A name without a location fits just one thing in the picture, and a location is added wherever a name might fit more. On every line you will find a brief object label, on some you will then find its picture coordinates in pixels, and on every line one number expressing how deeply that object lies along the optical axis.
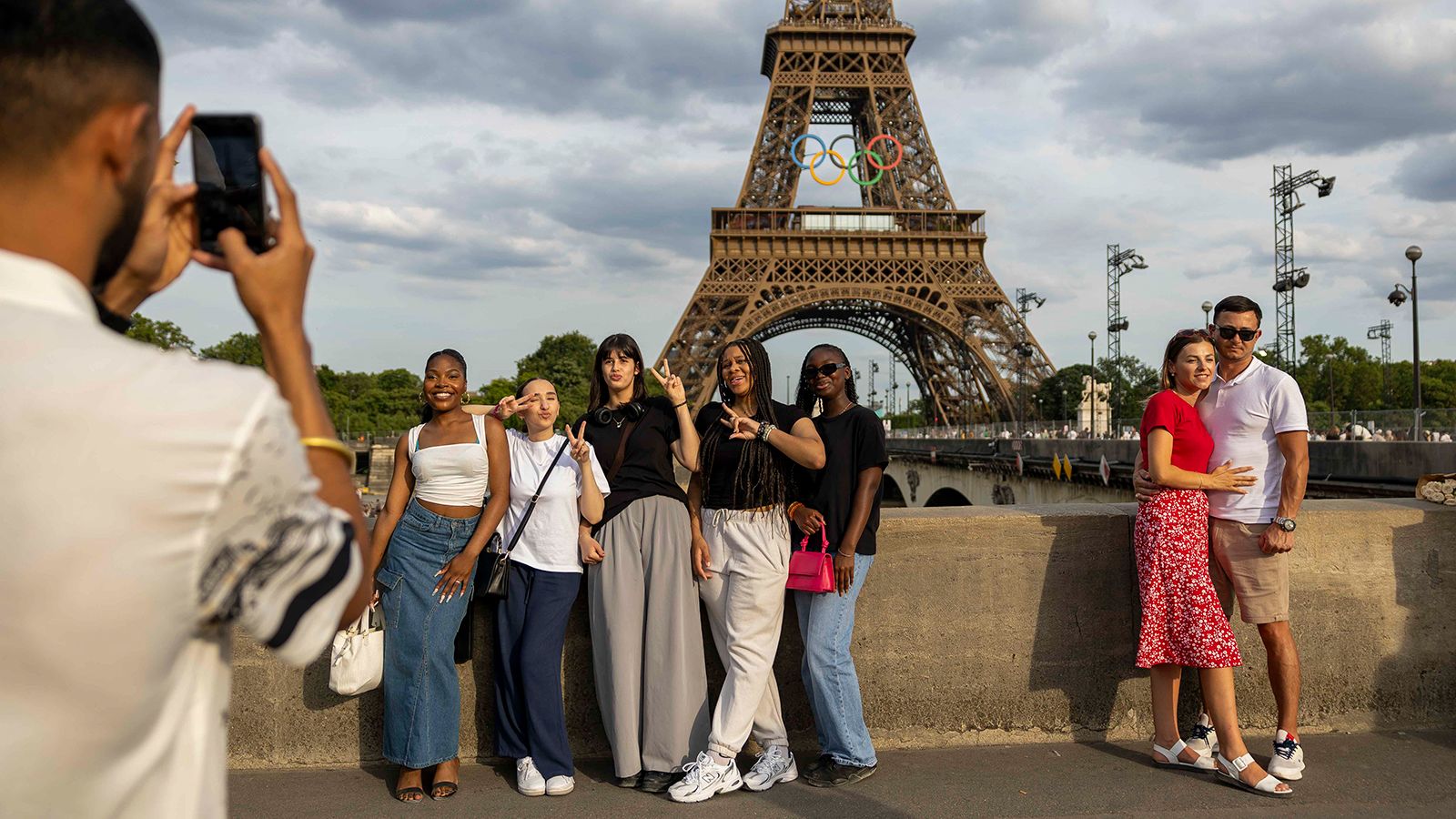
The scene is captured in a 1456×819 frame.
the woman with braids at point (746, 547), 4.53
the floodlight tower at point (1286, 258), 39.32
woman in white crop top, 4.46
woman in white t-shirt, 4.59
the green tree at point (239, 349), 84.06
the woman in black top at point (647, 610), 4.57
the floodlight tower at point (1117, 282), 44.75
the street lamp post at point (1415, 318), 23.24
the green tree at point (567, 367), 73.50
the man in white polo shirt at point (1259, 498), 4.63
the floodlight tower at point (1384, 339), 59.72
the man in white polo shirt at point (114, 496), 0.97
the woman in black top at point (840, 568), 4.58
